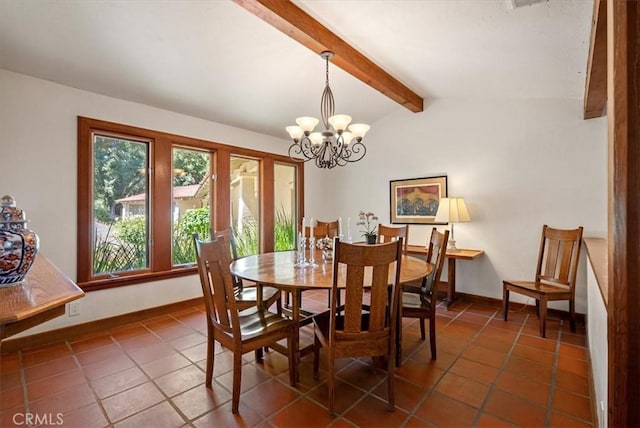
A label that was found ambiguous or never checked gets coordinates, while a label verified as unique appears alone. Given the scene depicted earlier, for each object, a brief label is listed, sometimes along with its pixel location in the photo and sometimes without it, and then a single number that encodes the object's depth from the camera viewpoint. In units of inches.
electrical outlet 110.7
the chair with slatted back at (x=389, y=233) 131.0
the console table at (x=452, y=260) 140.1
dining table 74.8
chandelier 99.0
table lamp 144.7
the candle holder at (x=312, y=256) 100.0
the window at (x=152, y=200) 117.6
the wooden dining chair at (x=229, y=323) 71.1
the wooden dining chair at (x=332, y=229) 148.6
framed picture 165.2
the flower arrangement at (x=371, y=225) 193.5
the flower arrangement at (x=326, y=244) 112.1
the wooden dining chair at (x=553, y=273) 113.1
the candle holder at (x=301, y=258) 96.8
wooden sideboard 34.4
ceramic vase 45.3
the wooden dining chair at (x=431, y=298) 93.4
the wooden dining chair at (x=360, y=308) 65.9
